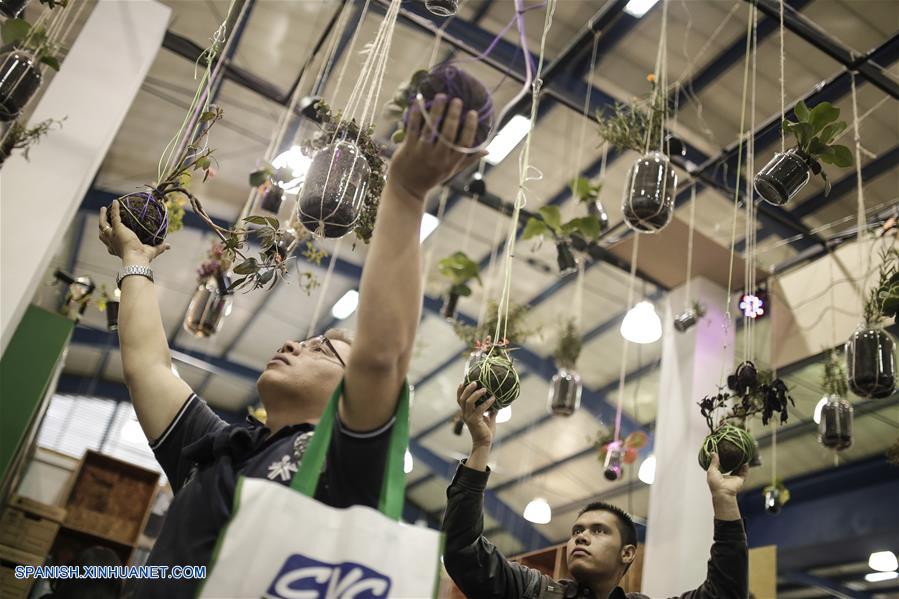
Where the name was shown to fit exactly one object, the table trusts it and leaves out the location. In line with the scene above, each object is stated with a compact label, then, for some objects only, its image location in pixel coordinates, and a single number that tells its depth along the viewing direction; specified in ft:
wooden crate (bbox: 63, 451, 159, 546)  19.36
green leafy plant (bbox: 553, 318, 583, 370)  18.21
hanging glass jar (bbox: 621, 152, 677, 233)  9.19
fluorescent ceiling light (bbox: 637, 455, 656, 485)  20.84
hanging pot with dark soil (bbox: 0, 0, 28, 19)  9.20
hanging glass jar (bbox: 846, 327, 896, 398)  9.83
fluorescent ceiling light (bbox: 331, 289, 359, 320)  32.24
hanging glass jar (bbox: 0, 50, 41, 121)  9.24
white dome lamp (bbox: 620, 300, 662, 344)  15.62
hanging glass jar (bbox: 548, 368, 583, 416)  15.98
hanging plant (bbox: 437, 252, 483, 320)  17.30
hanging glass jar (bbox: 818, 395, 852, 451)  12.58
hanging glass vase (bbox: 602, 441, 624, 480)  14.92
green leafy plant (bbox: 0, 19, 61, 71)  9.87
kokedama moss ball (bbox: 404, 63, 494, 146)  3.39
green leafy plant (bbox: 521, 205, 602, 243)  15.58
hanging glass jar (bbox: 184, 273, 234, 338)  14.53
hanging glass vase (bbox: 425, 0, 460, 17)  7.57
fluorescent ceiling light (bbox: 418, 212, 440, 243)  24.05
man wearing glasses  3.32
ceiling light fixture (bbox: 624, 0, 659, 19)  16.76
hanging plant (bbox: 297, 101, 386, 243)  6.09
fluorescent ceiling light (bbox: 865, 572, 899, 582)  30.71
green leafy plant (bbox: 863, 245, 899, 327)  10.34
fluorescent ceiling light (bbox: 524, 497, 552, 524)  29.40
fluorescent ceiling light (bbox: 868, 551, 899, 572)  26.84
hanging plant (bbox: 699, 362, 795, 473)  7.29
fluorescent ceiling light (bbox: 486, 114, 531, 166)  20.57
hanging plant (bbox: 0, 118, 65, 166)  11.30
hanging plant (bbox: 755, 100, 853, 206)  8.73
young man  6.35
